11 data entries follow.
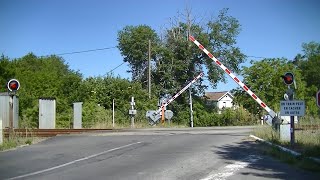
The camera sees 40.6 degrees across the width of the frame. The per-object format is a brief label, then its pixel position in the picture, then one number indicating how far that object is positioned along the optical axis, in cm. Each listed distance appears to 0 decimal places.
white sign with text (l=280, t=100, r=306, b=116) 1504
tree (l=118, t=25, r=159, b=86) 5225
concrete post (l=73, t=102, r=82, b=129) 3056
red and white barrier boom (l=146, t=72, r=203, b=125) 3512
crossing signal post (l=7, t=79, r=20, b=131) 1945
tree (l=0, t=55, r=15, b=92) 3528
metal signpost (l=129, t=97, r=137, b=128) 3309
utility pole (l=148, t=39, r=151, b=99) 4050
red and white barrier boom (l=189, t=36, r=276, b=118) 2462
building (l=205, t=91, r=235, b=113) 10154
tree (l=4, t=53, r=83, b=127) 3284
